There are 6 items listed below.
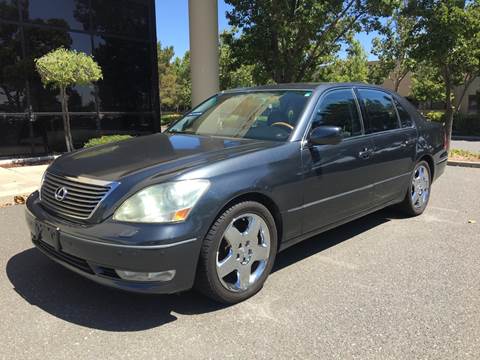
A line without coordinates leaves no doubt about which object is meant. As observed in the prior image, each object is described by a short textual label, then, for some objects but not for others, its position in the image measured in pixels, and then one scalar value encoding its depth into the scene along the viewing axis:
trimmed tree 10.35
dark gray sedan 3.02
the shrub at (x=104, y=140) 10.43
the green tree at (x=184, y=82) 47.75
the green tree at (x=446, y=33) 11.20
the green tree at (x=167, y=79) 52.84
